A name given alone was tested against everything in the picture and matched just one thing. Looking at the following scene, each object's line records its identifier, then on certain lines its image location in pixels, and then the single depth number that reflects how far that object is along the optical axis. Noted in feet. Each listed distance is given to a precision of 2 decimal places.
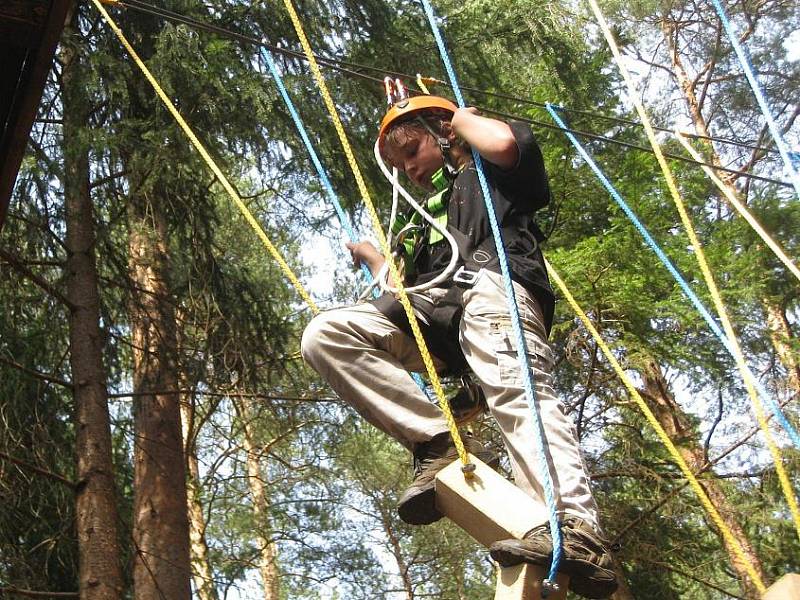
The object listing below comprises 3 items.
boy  7.82
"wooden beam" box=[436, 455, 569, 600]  6.64
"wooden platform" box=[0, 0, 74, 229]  9.06
